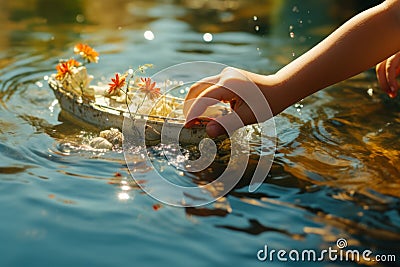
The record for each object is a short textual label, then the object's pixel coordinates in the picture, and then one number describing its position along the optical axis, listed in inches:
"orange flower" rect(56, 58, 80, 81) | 75.2
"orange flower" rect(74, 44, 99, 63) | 79.2
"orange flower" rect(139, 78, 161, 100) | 68.0
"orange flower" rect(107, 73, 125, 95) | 70.7
